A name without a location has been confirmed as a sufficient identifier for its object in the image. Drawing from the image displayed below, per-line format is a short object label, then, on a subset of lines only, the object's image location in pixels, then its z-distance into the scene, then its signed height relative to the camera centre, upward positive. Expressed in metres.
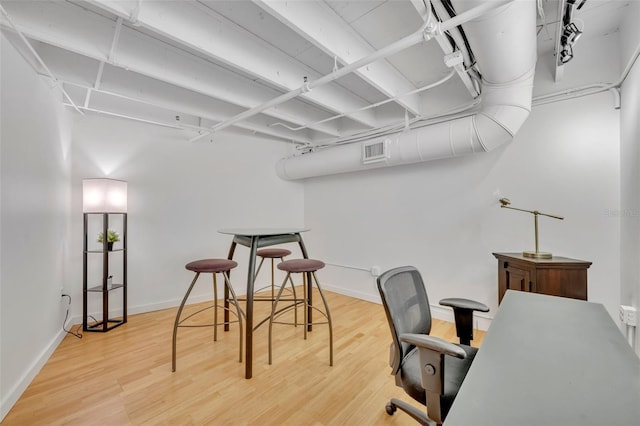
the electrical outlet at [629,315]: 1.89 -0.71
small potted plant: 2.96 -0.27
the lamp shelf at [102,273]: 2.87 -0.68
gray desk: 0.69 -0.51
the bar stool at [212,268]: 2.21 -0.45
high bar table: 2.11 -0.25
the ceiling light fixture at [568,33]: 1.64 +1.23
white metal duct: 1.46 +0.94
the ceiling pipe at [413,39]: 1.33 +1.06
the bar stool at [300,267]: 2.29 -0.46
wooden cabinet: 2.07 -0.47
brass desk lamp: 2.22 -0.32
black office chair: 1.13 -0.64
